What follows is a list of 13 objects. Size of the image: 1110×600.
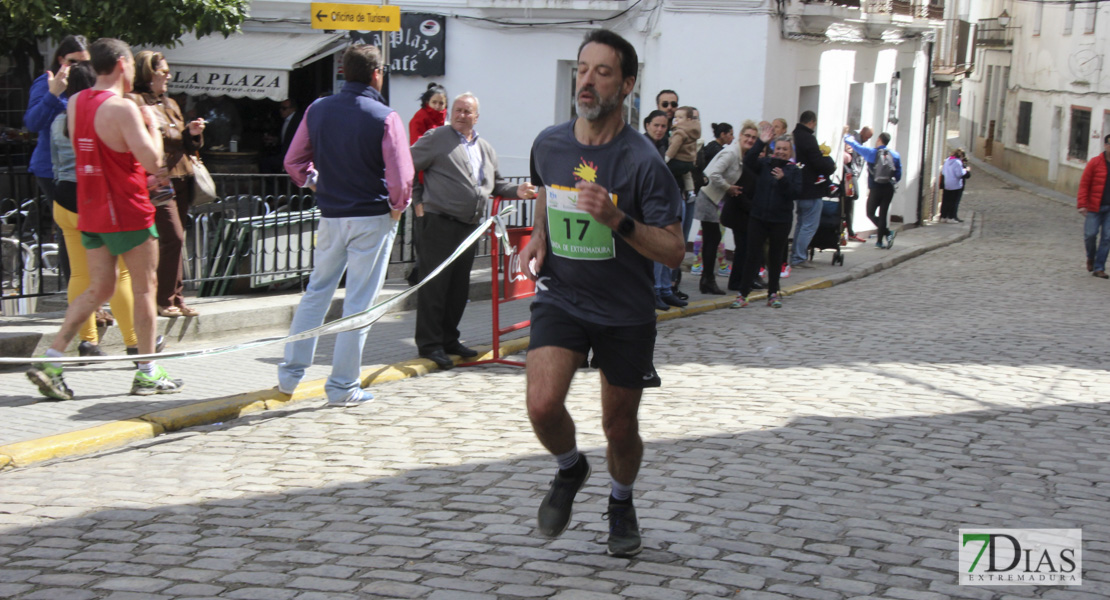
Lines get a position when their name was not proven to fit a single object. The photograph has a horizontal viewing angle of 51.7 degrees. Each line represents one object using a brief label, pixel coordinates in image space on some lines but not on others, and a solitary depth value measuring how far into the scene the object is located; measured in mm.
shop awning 18891
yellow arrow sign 10867
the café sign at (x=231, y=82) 18875
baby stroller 16453
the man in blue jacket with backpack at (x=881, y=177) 20109
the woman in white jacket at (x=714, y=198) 12109
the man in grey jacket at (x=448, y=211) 8117
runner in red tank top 6266
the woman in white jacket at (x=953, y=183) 26750
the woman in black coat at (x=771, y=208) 11797
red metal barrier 8430
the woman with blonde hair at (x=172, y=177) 7781
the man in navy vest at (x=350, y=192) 6719
